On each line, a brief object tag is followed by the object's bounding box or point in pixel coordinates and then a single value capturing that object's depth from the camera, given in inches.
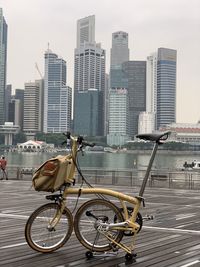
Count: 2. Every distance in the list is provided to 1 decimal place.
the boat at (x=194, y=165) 2659.9
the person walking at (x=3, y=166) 1062.4
